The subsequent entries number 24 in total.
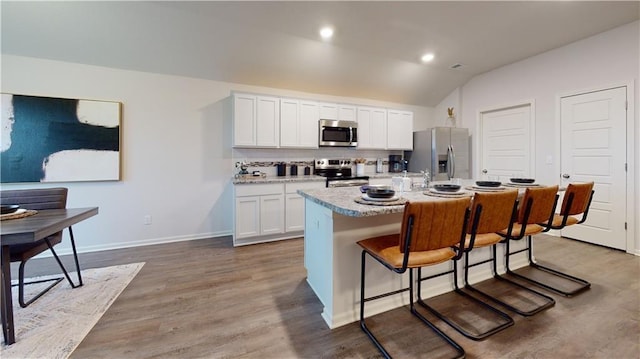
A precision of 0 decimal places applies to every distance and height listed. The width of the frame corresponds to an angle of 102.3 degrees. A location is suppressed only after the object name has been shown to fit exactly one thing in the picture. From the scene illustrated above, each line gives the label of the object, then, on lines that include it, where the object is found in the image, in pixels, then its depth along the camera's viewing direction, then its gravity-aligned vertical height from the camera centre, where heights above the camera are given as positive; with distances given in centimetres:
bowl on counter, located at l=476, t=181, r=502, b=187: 248 -6
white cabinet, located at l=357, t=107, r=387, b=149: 468 +93
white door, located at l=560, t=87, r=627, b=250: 327 +31
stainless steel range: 417 +10
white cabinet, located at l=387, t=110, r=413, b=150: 492 +94
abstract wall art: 304 +47
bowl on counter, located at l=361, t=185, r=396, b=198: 177 -10
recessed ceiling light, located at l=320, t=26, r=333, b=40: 324 +188
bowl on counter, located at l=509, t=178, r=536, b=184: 266 -3
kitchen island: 181 -61
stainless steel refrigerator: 482 +49
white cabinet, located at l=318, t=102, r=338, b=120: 432 +114
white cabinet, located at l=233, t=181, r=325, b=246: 355 -49
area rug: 161 -104
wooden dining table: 152 -35
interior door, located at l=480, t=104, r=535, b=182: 421 +61
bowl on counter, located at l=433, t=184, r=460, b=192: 213 -8
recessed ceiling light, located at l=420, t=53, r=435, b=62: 403 +192
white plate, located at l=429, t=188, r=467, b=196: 207 -11
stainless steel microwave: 430 +76
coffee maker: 529 +31
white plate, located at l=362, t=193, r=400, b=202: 172 -14
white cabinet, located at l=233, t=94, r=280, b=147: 376 +85
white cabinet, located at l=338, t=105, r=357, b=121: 448 +115
